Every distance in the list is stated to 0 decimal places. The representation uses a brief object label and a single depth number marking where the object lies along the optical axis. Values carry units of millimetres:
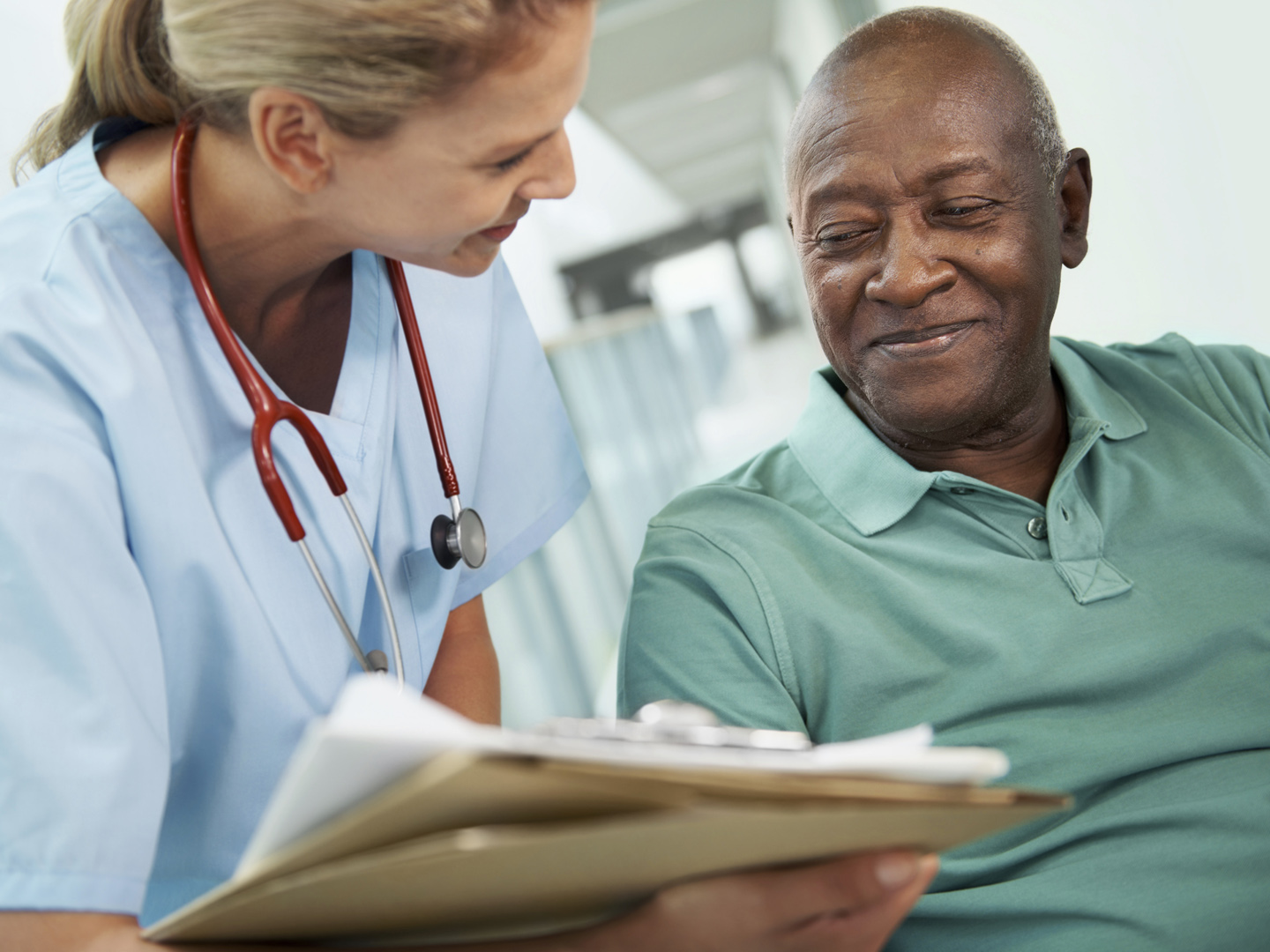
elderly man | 994
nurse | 682
